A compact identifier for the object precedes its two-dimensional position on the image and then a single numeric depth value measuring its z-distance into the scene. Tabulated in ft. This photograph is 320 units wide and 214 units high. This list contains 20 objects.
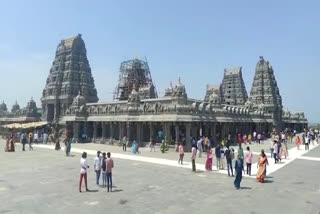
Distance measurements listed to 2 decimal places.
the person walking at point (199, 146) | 87.16
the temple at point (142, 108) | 114.42
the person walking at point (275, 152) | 74.97
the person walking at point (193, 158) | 62.67
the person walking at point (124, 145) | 108.71
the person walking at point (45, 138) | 137.32
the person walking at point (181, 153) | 73.60
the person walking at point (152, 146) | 107.65
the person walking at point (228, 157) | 57.72
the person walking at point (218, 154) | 65.73
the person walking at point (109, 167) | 46.16
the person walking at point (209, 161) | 63.05
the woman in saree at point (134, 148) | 98.58
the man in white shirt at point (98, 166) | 50.11
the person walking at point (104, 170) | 47.44
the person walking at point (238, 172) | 47.52
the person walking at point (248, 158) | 58.30
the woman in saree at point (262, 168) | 52.82
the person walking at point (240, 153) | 56.70
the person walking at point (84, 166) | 45.52
